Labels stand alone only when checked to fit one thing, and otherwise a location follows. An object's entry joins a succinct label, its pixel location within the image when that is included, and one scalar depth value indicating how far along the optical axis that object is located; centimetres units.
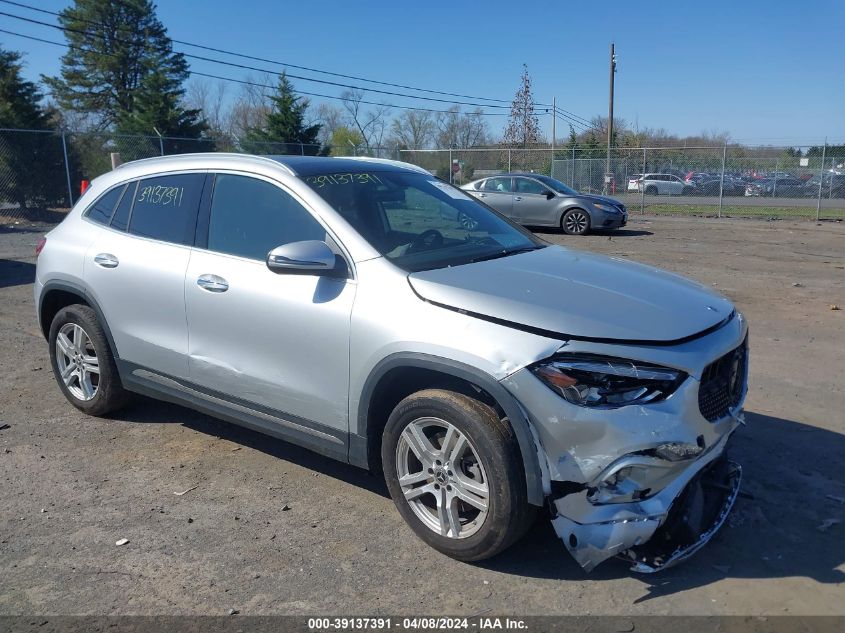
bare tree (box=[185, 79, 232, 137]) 5476
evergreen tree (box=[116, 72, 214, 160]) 3469
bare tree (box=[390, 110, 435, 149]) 5962
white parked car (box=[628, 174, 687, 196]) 3052
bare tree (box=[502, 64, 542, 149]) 5822
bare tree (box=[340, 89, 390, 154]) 5083
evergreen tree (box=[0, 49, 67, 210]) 2117
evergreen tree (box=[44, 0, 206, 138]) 4416
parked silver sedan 1761
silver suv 301
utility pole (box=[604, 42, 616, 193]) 3587
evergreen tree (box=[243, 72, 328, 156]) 3450
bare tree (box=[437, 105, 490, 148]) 5975
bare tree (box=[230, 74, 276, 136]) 5594
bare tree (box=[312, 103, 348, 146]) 5899
